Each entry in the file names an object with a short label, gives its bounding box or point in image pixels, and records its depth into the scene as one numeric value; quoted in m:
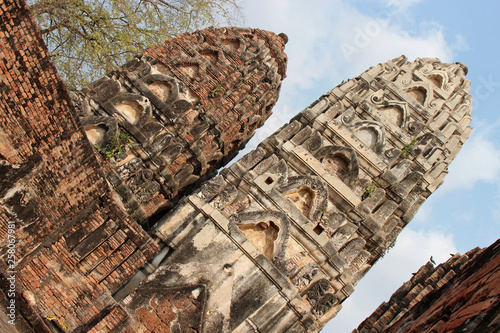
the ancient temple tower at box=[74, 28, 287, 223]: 11.04
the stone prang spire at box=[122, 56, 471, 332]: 8.47
